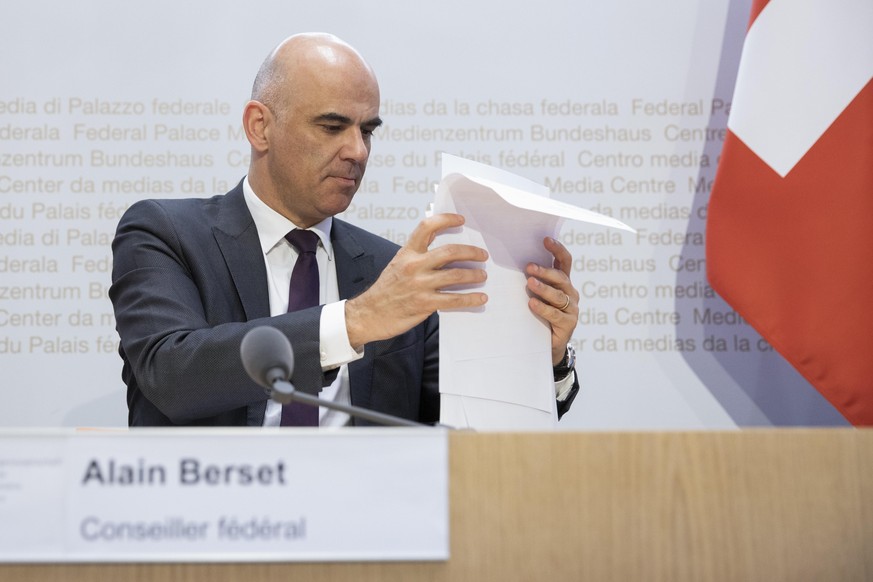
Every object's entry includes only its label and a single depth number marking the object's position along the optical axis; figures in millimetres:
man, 4228
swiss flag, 4657
